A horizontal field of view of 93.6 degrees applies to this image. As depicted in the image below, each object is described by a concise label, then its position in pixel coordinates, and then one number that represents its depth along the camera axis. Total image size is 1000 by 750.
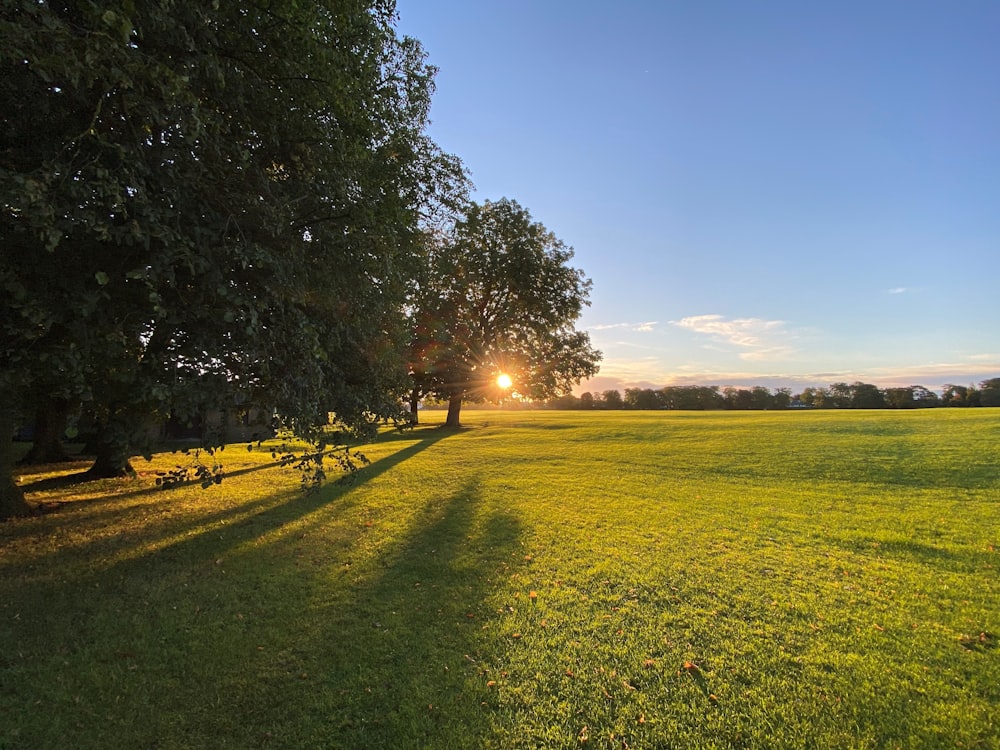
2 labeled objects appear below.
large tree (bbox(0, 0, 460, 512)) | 3.63
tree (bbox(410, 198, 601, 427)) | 31.06
